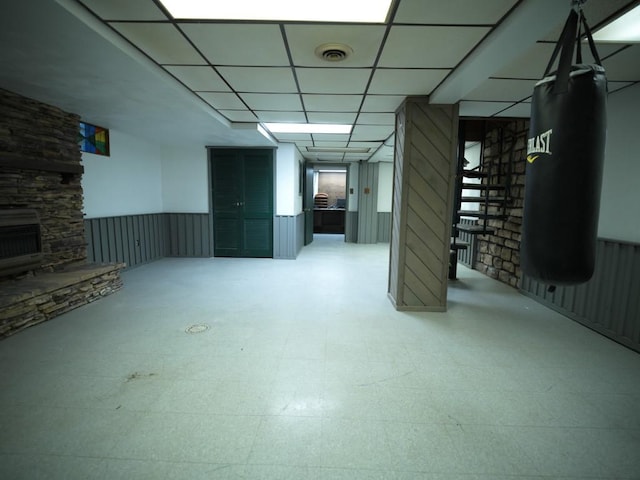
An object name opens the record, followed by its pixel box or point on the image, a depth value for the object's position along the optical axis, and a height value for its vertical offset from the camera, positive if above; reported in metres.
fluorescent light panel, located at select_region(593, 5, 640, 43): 1.87 +1.18
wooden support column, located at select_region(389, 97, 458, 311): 3.33 +0.06
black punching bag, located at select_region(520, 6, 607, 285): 1.26 +0.20
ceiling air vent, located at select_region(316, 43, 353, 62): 2.25 +1.18
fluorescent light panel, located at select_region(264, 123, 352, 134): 4.69 +1.24
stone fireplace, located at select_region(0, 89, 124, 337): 3.02 -0.24
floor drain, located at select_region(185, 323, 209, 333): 2.92 -1.23
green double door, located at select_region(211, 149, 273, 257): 6.29 +0.03
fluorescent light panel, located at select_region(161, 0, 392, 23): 1.84 +1.21
